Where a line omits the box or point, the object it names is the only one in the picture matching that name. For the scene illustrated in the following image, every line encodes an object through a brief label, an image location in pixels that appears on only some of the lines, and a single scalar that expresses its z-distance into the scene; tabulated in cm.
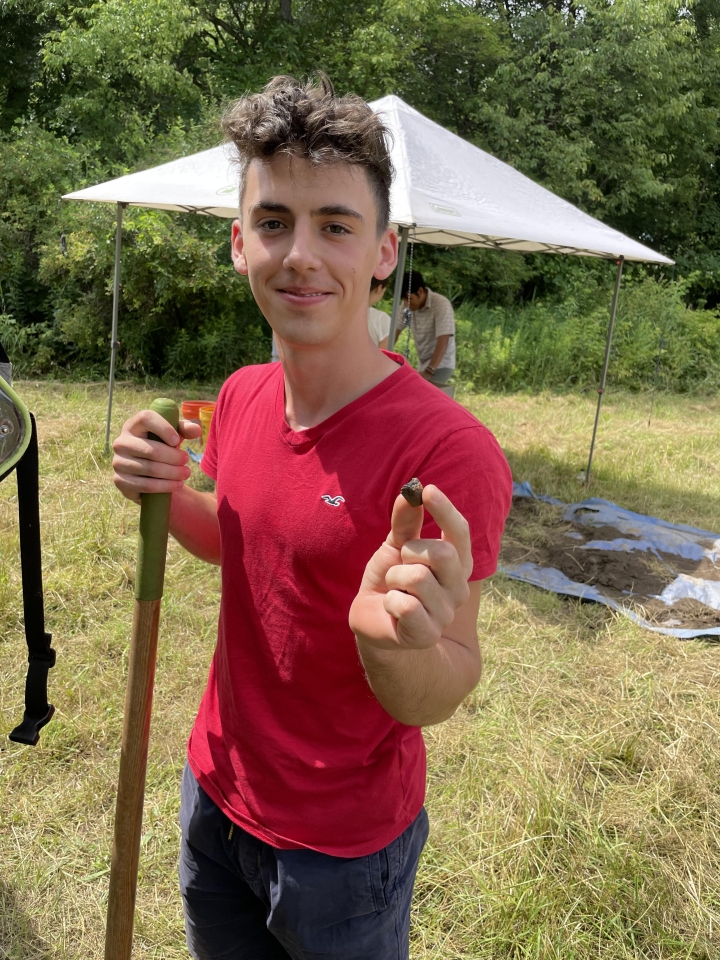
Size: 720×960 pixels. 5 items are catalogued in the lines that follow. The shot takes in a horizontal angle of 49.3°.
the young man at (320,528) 121
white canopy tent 532
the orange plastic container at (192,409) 629
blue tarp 503
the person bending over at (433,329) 756
